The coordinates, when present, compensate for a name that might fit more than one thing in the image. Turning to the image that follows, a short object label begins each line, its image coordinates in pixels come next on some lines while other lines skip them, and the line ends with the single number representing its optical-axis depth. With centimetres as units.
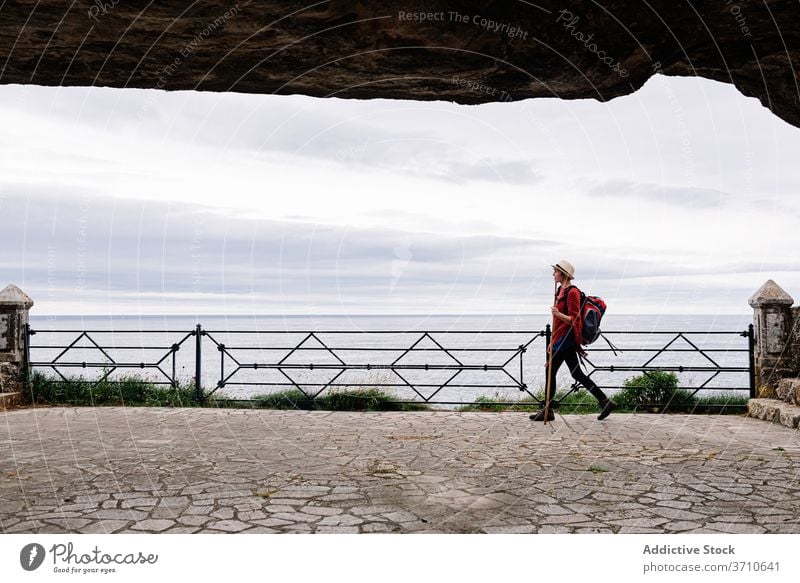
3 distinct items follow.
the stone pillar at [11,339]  1088
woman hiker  823
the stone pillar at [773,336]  970
